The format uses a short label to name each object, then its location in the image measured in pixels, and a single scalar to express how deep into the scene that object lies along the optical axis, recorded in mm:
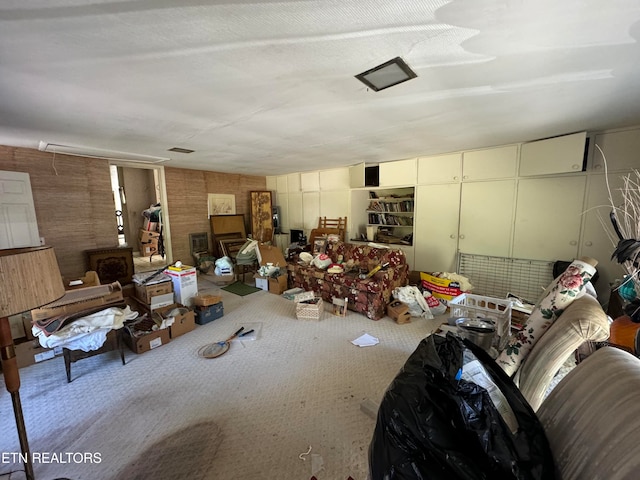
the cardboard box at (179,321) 2673
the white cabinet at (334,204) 5281
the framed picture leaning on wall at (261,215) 6211
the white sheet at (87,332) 1896
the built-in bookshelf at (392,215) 4698
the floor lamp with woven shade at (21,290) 834
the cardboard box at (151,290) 2781
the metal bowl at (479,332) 1825
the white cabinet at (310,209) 5797
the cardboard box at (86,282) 2684
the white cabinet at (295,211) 6160
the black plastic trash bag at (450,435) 674
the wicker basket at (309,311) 3042
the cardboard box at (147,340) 2393
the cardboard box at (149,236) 6246
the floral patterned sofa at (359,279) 3071
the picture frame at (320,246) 4259
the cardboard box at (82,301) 2130
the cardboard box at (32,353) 2197
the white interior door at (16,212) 3004
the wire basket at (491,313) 1916
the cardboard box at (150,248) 6223
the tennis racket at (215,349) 2354
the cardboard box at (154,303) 2820
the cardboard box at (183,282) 3043
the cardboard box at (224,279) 4668
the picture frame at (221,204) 5609
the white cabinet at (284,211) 6430
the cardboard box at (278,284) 4000
